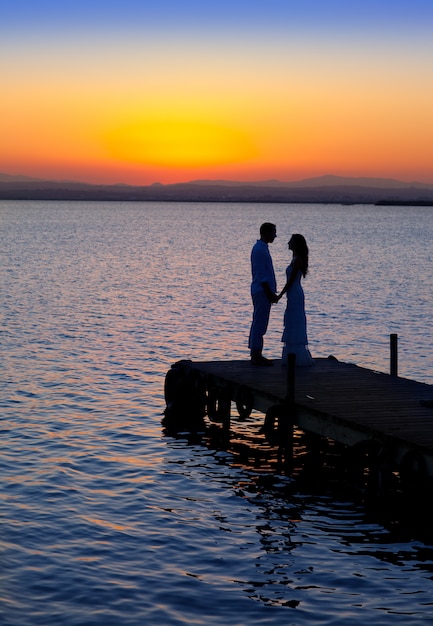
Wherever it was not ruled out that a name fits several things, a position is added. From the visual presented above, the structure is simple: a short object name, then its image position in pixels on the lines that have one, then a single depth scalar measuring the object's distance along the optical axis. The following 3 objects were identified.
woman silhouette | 15.87
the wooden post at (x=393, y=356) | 18.33
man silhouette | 16.45
